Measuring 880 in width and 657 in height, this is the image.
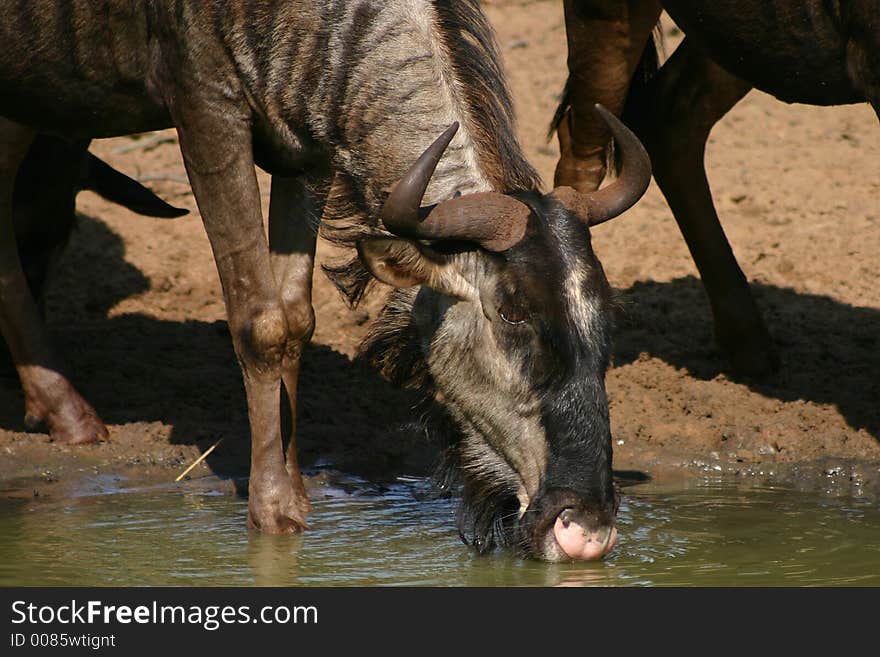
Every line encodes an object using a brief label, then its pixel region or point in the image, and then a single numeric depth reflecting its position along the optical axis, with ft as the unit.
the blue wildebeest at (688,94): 43.93
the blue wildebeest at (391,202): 33.17
